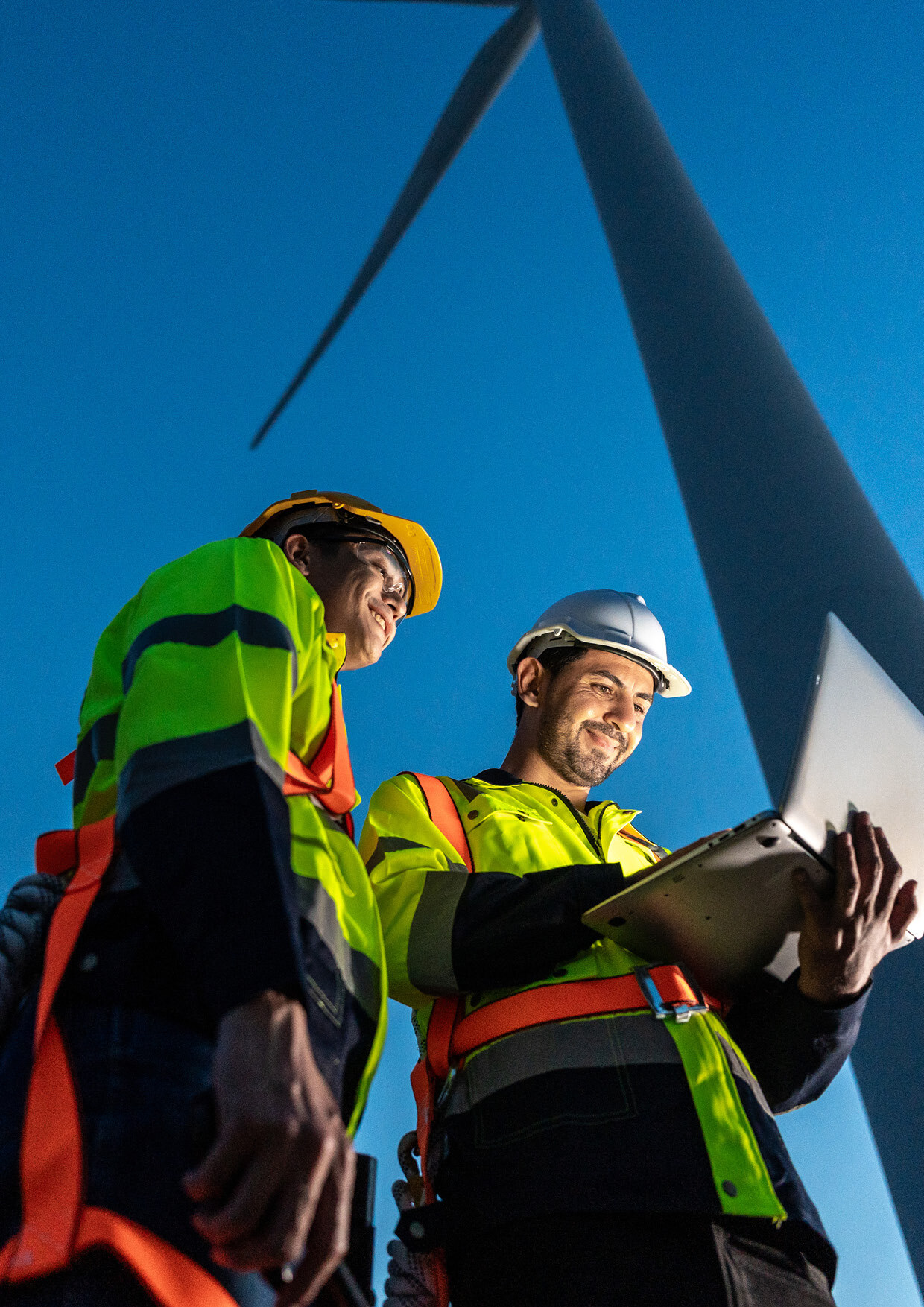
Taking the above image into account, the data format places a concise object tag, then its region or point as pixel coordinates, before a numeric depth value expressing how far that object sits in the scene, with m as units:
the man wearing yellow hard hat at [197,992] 1.51
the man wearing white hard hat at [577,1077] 2.61
